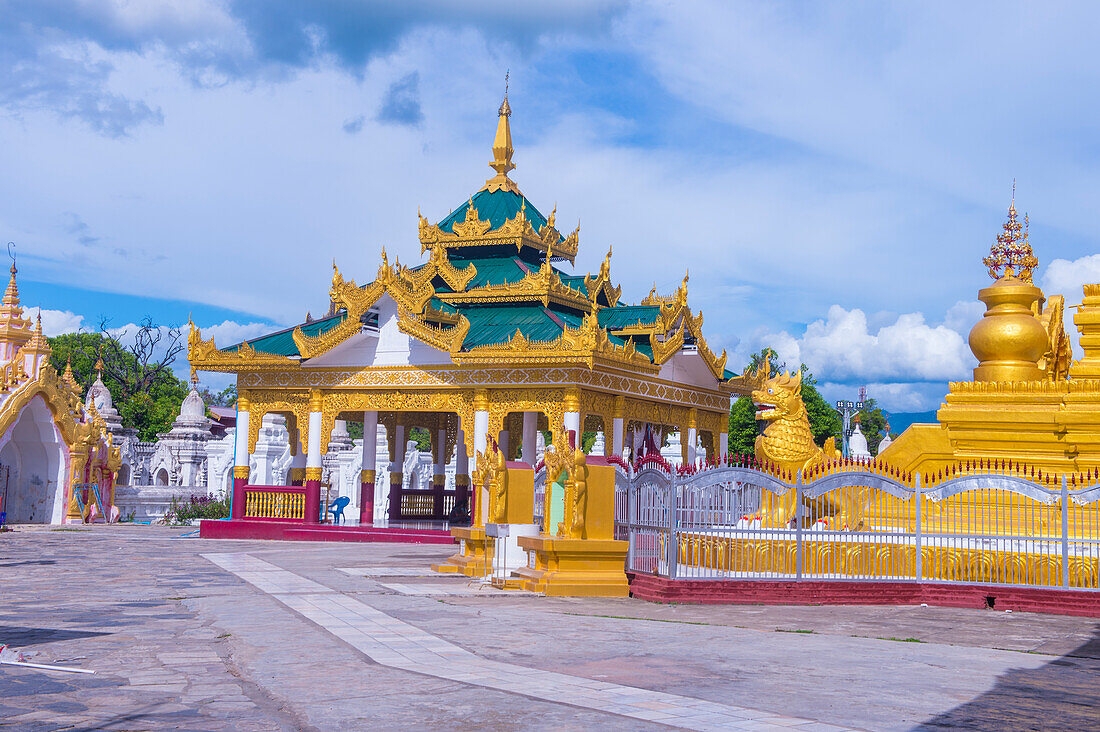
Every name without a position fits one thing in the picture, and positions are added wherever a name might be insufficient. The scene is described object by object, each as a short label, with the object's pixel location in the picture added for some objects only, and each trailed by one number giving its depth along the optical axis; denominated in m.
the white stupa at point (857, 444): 53.34
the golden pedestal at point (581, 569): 14.61
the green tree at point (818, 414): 55.66
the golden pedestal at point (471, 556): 17.39
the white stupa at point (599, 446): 53.32
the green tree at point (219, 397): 86.62
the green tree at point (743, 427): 53.34
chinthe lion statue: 15.59
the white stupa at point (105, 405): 41.91
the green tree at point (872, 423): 71.24
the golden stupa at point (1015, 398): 16.73
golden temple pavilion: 24.97
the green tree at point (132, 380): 57.38
